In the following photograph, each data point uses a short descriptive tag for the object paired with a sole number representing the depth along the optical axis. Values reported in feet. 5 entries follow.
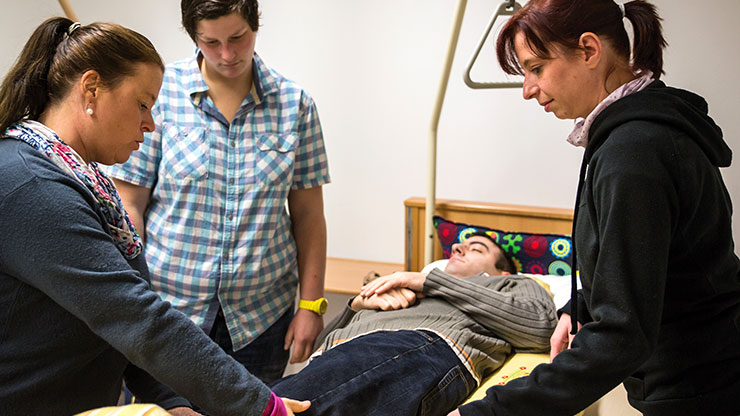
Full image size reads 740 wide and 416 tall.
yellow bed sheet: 5.67
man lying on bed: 4.71
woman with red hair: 3.04
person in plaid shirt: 5.70
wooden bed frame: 8.54
